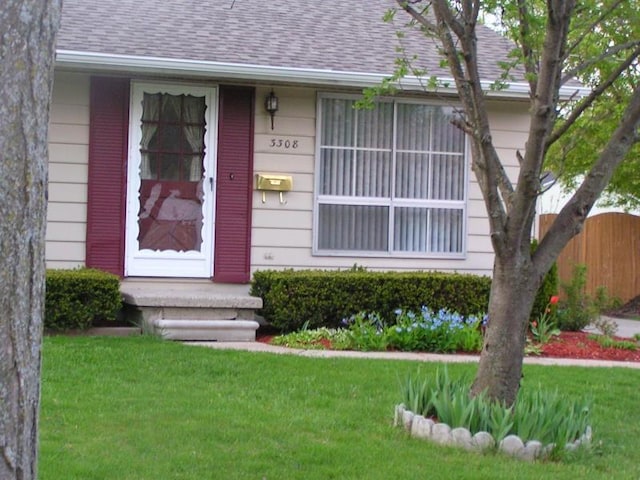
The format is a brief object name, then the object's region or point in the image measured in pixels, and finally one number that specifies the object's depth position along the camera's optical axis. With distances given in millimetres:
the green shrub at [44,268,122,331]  8734
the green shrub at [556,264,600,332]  11008
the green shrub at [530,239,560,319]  10383
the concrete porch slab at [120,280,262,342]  8953
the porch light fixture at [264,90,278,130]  10227
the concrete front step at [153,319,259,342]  8883
